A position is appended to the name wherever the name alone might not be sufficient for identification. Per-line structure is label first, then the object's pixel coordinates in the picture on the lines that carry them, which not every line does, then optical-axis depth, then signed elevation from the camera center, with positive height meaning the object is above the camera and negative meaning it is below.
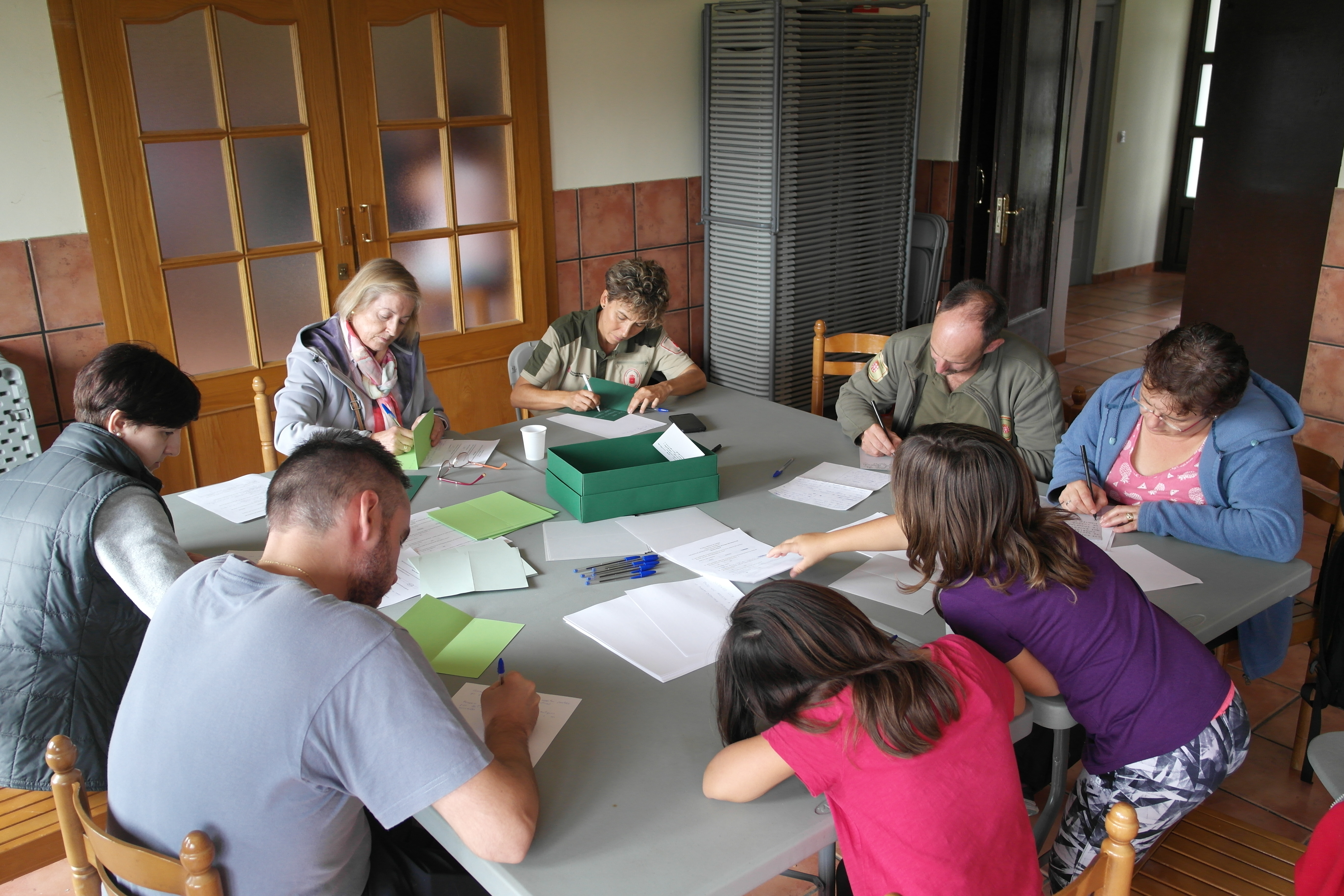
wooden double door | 3.38 -0.13
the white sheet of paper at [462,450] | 2.84 -0.87
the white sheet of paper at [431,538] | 2.28 -0.89
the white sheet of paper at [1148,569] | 2.07 -0.90
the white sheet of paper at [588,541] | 2.25 -0.89
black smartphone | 3.02 -0.84
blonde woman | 2.83 -0.63
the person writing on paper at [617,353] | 3.26 -0.72
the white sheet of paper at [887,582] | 2.02 -0.90
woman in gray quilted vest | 1.92 -0.77
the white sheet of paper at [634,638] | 1.80 -0.91
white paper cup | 2.79 -0.82
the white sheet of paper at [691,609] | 1.89 -0.90
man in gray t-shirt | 1.30 -0.75
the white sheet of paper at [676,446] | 2.67 -0.80
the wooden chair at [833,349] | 3.63 -0.76
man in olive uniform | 2.84 -0.73
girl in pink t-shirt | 1.30 -0.78
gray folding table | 1.34 -0.92
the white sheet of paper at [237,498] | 2.49 -0.88
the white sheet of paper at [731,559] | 2.13 -0.89
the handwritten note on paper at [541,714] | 1.59 -0.92
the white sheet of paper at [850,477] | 2.66 -0.89
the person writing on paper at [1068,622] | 1.61 -0.77
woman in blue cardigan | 2.18 -0.75
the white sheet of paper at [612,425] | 3.05 -0.86
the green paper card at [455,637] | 1.82 -0.91
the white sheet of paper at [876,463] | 2.79 -0.89
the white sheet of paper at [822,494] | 2.53 -0.89
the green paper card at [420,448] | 2.76 -0.83
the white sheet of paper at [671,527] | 2.30 -0.89
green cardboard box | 2.40 -0.82
